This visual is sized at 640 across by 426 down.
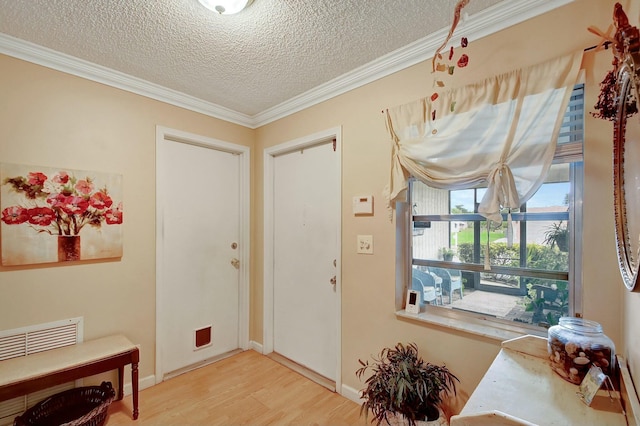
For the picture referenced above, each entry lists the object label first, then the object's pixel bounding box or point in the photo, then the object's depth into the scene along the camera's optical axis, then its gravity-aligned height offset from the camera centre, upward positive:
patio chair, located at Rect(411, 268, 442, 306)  1.90 -0.49
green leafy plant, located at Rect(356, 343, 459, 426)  1.51 -0.95
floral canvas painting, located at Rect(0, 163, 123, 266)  1.79 -0.01
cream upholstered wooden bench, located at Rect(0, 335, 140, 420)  1.58 -0.90
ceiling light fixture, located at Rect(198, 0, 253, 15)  1.41 +1.03
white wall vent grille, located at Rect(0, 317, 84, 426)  1.77 -0.84
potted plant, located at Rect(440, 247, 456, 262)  1.82 -0.25
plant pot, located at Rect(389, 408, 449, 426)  1.48 -1.08
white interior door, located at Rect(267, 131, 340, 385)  2.44 -0.39
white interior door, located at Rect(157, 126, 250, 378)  2.50 -0.36
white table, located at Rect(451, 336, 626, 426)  0.87 -0.63
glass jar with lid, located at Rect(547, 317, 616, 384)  1.03 -0.51
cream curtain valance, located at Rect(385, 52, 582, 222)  1.35 +0.43
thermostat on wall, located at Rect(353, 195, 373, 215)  2.08 +0.06
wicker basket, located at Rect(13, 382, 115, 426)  1.70 -1.22
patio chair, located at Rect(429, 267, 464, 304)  1.80 -0.42
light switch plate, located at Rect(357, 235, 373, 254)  2.08 -0.23
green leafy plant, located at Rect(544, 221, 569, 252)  1.44 -0.12
